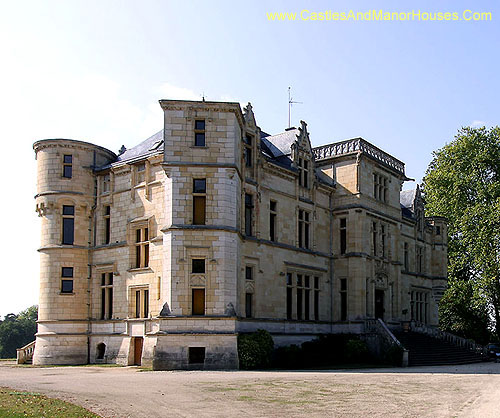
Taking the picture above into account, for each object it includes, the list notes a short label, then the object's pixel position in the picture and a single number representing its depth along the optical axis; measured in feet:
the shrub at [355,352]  108.27
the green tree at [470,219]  155.12
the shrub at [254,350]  88.99
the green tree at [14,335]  239.71
